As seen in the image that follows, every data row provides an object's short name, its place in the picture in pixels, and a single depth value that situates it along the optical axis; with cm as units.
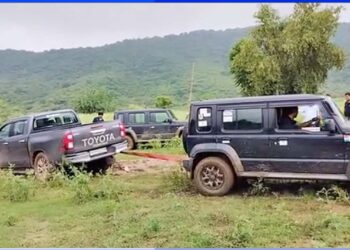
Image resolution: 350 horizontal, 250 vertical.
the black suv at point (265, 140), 669
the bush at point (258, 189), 734
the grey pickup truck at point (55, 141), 945
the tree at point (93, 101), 3792
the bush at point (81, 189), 745
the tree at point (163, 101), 2977
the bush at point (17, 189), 798
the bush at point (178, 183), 807
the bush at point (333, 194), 657
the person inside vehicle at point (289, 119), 694
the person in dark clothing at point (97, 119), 1090
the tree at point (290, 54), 3128
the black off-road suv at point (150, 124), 1667
